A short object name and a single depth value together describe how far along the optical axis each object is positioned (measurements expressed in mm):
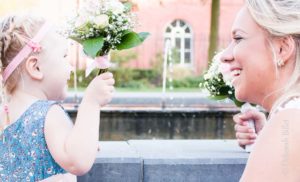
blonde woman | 1767
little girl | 2688
